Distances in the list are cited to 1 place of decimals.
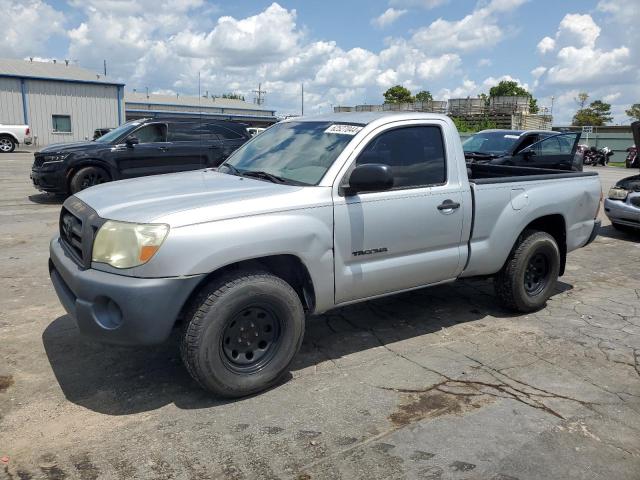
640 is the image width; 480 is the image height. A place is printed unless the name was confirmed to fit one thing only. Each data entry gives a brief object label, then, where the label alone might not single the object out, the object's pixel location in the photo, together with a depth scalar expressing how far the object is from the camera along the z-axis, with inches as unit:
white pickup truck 981.8
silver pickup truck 126.6
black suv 412.2
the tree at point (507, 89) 3489.2
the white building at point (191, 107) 1894.7
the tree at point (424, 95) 3678.6
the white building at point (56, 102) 1306.6
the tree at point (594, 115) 3021.7
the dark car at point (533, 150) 445.4
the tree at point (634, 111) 2729.6
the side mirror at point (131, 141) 424.2
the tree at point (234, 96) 3957.9
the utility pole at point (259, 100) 3123.5
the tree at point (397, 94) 3265.3
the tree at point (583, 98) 3176.9
